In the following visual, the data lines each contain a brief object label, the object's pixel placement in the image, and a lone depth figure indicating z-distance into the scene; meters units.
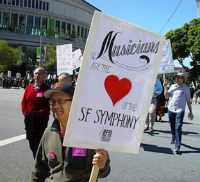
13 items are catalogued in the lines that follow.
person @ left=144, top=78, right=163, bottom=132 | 6.86
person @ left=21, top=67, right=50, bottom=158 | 3.62
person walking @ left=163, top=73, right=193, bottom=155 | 5.15
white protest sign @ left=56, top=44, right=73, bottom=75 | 7.07
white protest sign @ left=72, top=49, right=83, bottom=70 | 8.87
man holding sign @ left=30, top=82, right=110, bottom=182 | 1.74
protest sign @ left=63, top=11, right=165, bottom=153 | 1.47
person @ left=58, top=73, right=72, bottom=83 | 4.19
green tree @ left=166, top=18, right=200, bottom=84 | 24.33
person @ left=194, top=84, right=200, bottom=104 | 18.44
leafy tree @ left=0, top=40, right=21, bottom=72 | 38.76
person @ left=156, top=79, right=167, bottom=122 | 8.27
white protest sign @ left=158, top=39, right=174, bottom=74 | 5.55
